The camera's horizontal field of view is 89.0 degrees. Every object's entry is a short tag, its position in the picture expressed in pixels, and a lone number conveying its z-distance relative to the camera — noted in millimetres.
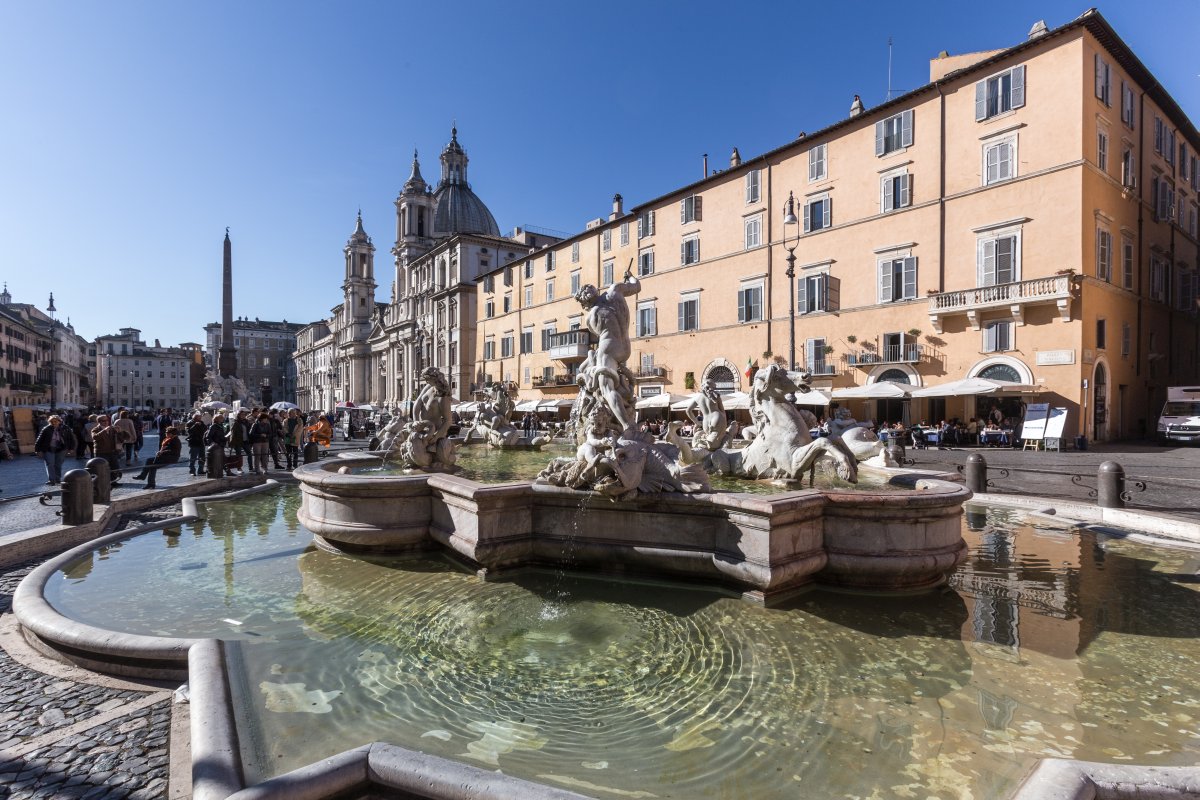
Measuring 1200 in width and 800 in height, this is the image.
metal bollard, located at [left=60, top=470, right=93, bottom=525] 7605
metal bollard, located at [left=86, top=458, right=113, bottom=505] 8961
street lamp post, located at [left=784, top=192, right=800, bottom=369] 16688
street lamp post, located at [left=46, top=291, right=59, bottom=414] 62469
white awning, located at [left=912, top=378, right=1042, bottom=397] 20391
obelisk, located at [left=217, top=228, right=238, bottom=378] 42875
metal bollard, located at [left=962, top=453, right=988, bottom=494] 9984
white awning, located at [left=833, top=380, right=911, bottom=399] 22528
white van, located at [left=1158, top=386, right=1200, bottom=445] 21609
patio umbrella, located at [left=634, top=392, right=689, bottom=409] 26188
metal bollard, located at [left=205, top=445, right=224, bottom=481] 12242
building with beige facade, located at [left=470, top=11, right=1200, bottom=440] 20734
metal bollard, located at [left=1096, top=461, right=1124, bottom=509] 8156
